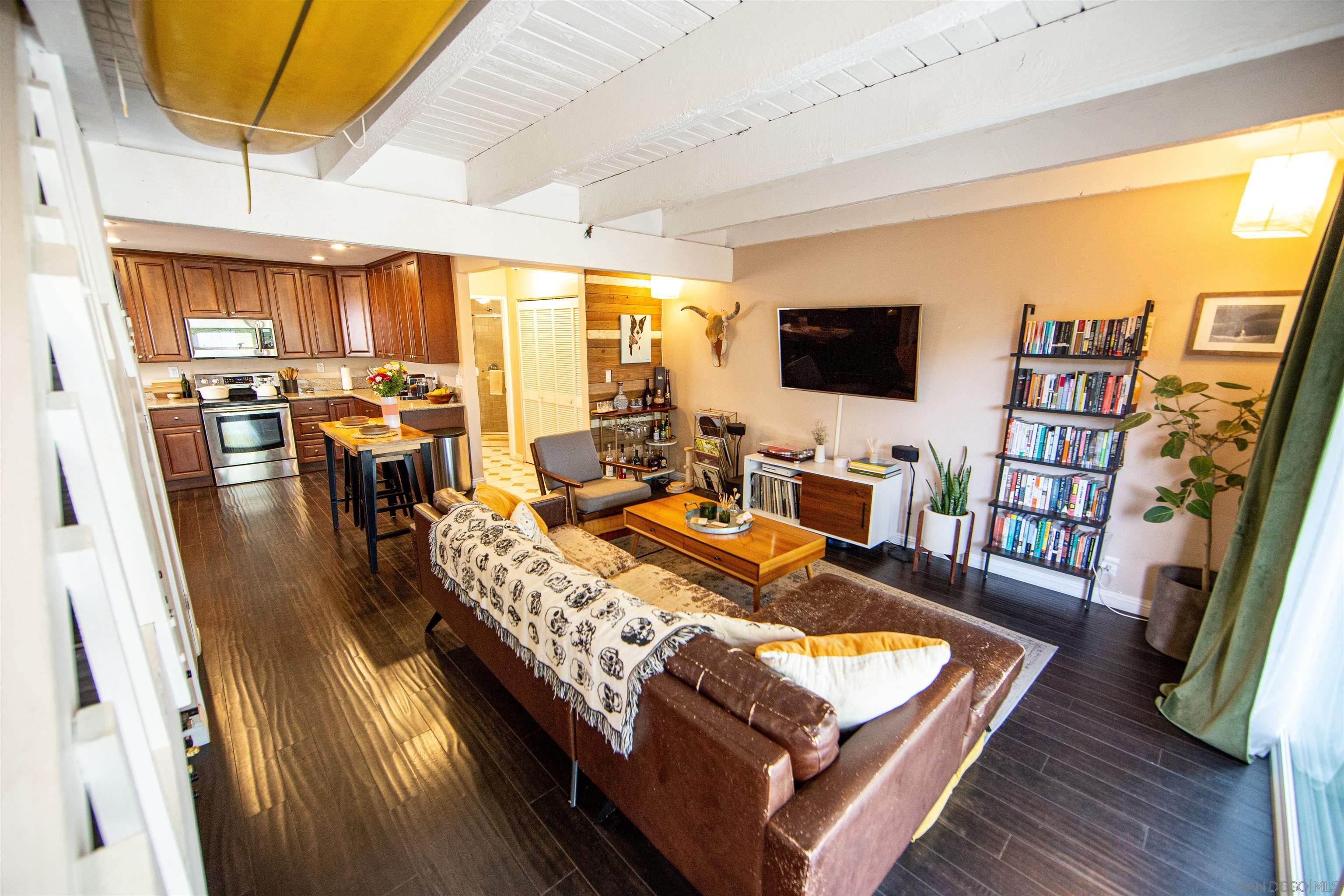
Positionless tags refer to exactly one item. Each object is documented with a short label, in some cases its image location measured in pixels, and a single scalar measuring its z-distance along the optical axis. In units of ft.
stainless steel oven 16.79
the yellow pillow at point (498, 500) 8.59
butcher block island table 11.00
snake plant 11.25
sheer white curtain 5.31
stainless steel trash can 13.53
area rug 8.06
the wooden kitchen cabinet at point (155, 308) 16.20
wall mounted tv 12.13
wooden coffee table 9.16
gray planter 8.29
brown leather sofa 3.66
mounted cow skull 16.25
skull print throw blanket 4.73
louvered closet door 17.08
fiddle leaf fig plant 8.07
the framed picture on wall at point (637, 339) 17.54
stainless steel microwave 17.38
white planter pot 11.30
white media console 12.10
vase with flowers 12.64
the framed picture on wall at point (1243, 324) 7.97
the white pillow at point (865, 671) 4.46
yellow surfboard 3.13
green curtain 5.65
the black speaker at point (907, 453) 12.05
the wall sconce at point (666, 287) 16.74
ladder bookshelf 9.45
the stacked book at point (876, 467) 12.25
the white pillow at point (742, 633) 5.26
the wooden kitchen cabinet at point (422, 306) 15.76
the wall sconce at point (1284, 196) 6.43
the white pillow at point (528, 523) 7.83
